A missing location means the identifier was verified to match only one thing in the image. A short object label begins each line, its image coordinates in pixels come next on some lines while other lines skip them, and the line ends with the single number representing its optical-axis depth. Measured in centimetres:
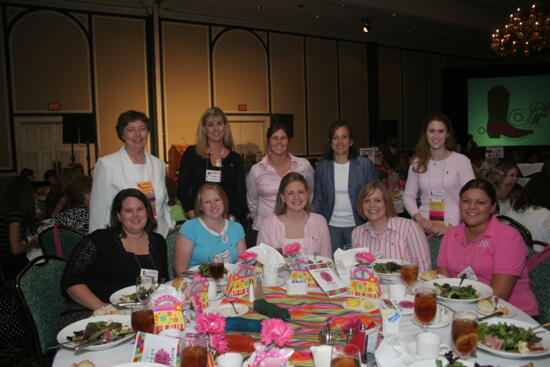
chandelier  809
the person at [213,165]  356
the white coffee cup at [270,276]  230
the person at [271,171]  361
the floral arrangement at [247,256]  235
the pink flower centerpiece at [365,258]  223
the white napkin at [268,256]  238
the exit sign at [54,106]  852
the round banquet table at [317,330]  145
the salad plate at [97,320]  162
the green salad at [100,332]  166
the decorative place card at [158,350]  143
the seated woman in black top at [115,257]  238
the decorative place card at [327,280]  213
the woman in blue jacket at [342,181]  353
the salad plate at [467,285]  191
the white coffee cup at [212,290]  209
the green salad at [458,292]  194
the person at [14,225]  374
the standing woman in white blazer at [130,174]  313
